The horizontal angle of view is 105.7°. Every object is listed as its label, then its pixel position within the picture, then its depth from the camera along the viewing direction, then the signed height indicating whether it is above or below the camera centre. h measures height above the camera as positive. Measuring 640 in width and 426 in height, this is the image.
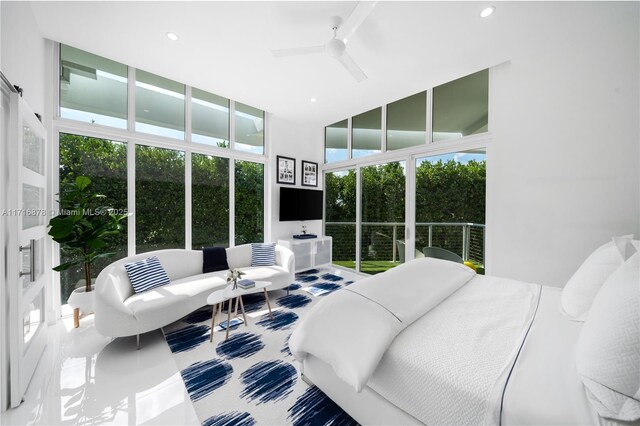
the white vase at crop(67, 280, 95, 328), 2.58 -0.95
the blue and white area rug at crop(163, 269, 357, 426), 1.56 -1.27
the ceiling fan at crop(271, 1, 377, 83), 2.09 +1.59
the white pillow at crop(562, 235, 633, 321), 1.49 -0.43
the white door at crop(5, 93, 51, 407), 1.59 -0.22
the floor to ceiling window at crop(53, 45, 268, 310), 2.96 +0.88
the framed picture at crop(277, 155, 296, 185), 4.73 +0.88
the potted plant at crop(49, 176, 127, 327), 2.42 -0.16
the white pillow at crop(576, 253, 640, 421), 0.82 -0.52
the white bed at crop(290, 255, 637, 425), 0.93 -0.67
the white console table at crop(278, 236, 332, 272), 4.54 -0.73
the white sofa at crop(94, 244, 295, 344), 2.18 -0.84
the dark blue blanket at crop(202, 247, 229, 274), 3.45 -0.66
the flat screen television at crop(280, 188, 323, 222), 4.71 +0.20
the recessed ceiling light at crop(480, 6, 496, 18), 2.05 +1.75
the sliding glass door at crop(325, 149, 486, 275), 3.45 +0.07
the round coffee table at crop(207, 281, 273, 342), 2.45 -0.85
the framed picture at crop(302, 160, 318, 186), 5.13 +0.88
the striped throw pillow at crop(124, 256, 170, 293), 2.64 -0.68
